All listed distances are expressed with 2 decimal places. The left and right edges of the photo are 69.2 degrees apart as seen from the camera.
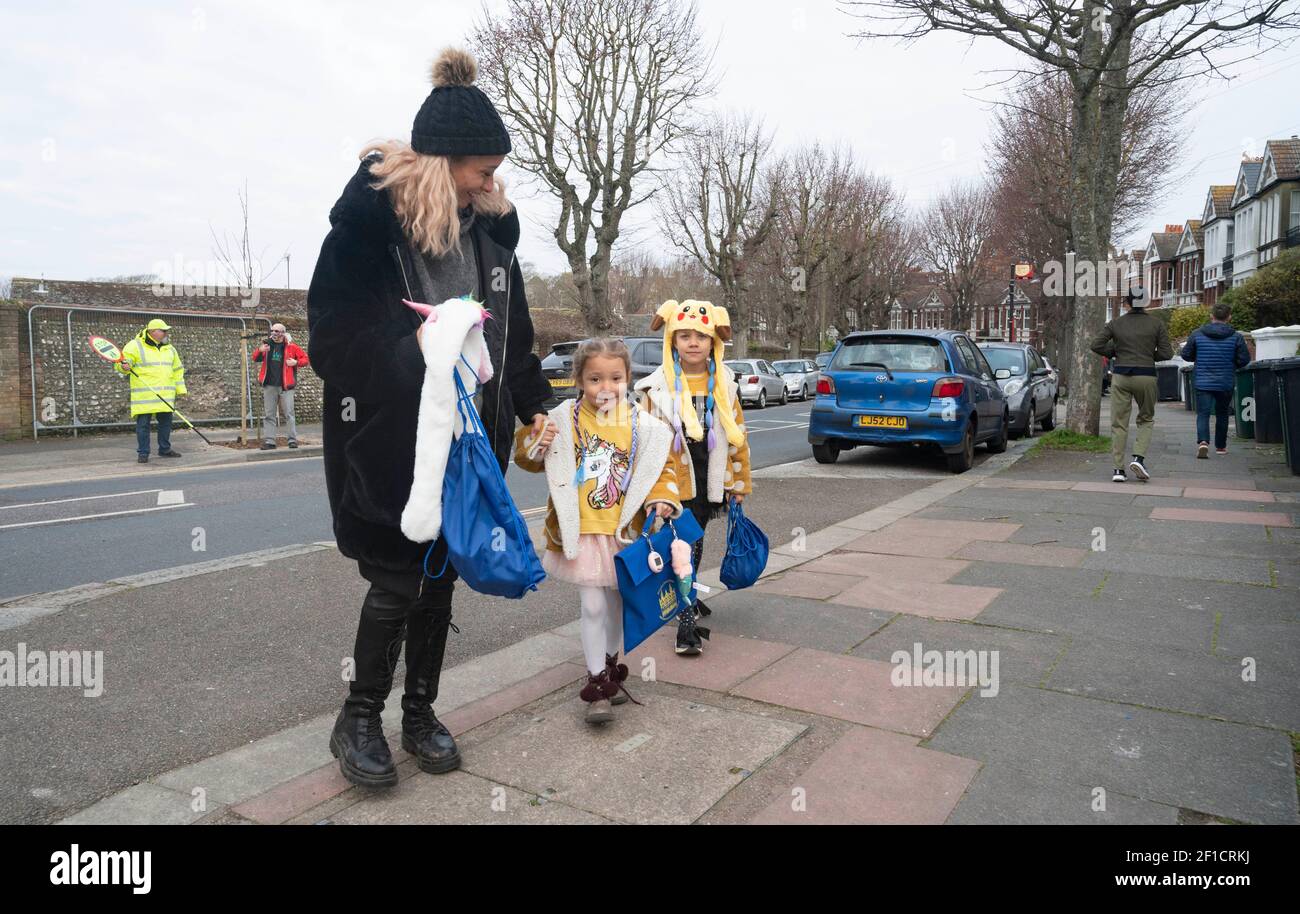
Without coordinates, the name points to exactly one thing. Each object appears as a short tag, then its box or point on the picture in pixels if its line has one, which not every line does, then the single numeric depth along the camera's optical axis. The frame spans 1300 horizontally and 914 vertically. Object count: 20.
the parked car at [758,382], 27.89
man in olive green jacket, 10.01
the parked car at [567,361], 18.56
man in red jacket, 15.45
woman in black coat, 2.71
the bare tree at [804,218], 45.75
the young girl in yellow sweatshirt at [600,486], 3.49
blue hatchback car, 11.23
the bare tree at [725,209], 40.66
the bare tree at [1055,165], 28.97
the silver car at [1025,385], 15.85
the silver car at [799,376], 32.16
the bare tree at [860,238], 48.25
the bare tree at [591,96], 25.81
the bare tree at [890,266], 55.25
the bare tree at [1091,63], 10.99
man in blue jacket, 12.34
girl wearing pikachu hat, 4.34
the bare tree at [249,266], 24.42
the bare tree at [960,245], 54.84
